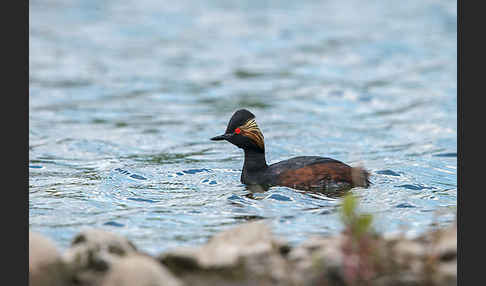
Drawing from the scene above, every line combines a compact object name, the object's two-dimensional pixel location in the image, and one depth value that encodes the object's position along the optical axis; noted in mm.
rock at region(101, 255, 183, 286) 12461
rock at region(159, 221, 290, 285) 13344
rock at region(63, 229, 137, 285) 13680
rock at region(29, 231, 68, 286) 13508
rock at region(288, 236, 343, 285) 13102
